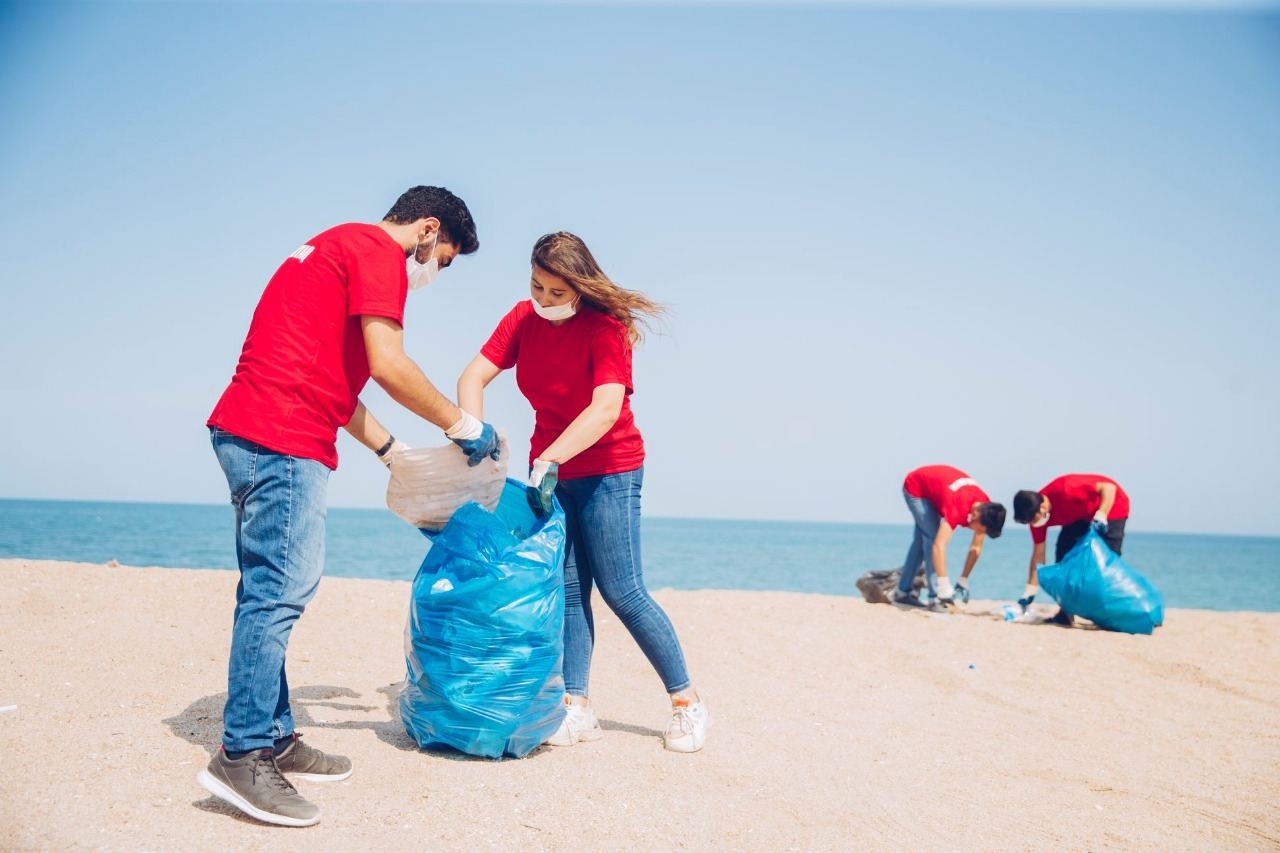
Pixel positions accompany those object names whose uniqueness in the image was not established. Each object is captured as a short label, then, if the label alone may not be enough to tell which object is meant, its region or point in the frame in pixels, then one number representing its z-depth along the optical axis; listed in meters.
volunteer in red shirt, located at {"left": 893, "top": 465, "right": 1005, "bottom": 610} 7.63
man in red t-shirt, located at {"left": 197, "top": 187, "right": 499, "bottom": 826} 2.53
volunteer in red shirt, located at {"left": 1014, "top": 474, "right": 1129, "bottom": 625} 7.35
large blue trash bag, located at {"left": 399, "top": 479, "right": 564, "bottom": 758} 3.02
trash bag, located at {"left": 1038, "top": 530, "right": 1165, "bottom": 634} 6.84
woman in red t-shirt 3.28
